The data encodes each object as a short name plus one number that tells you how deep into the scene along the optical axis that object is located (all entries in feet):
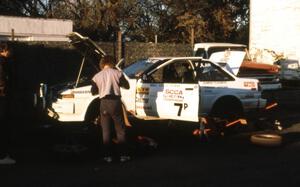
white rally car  38.24
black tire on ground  36.83
